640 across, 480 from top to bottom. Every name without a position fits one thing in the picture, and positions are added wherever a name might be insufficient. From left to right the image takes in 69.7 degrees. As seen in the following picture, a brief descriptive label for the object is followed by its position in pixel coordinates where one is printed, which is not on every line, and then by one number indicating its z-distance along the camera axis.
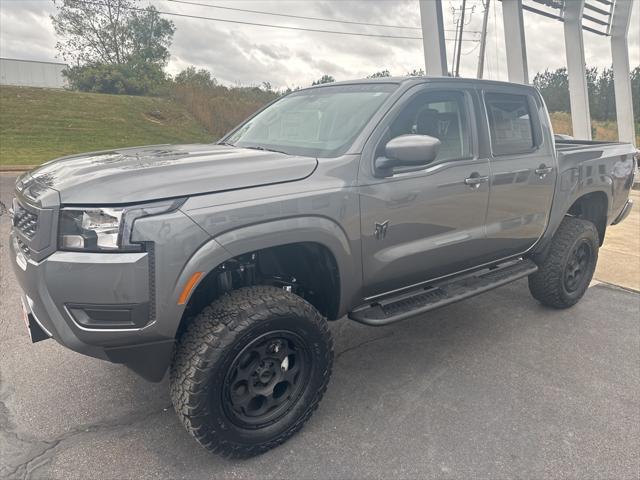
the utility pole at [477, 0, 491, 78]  31.34
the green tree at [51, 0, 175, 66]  40.31
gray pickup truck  1.97
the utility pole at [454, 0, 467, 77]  33.64
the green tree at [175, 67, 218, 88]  27.88
